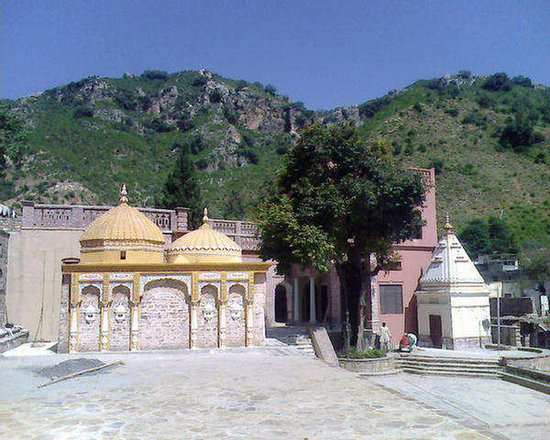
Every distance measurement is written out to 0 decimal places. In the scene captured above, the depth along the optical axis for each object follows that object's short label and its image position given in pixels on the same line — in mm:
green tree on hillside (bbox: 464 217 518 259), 55625
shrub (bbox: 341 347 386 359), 20516
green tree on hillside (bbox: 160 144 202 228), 35156
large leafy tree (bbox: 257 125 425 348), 20062
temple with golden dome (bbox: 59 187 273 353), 18281
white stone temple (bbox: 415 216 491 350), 24609
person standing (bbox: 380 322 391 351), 23688
